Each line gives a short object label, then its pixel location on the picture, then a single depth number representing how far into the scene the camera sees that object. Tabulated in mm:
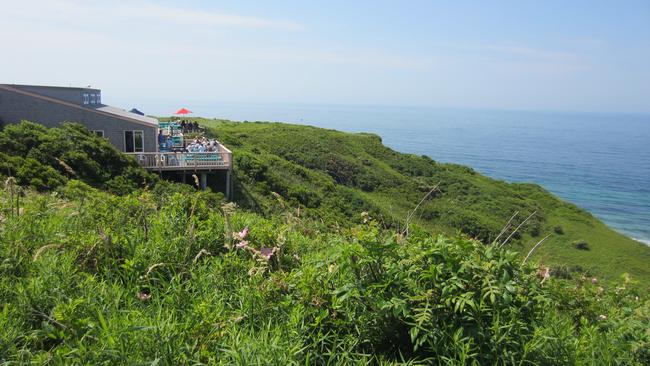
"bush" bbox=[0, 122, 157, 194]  13367
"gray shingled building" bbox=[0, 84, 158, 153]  21345
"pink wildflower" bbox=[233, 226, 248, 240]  4255
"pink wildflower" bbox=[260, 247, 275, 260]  4162
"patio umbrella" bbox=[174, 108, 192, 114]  34953
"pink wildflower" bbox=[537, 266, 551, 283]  4052
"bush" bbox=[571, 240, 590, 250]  33000
